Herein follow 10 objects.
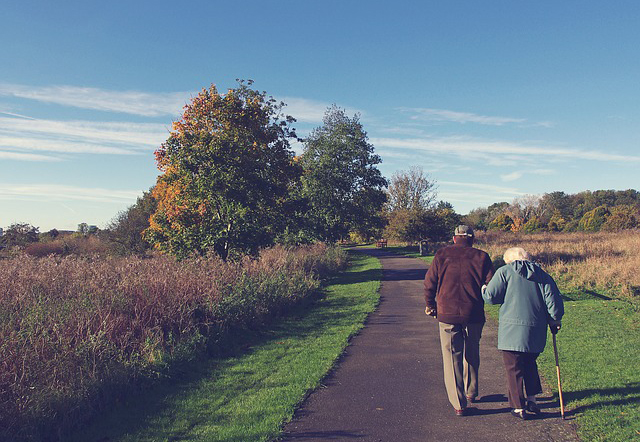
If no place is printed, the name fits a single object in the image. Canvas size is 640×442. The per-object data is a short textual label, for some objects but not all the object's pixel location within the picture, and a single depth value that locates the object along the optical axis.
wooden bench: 53.55
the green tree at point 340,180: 32.47
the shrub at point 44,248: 21.01
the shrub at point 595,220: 51.57
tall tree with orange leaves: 17.08
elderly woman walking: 4.98
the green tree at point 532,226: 57.12
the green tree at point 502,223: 65.75
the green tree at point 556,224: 58.19
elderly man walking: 5.27
